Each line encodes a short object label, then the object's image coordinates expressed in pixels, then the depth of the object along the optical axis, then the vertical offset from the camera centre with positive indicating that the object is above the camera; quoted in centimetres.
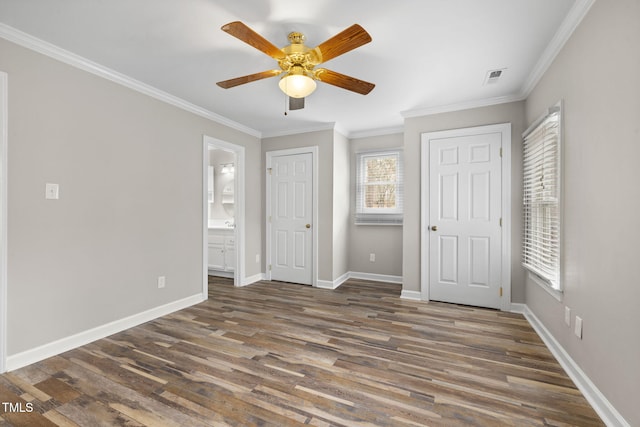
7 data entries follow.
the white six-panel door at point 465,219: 340 -10
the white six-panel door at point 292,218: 456 -12
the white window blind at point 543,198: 230 +12
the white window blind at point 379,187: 470 +39
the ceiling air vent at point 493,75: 274 +133
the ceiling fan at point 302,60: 175 +106
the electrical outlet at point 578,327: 192 -79
